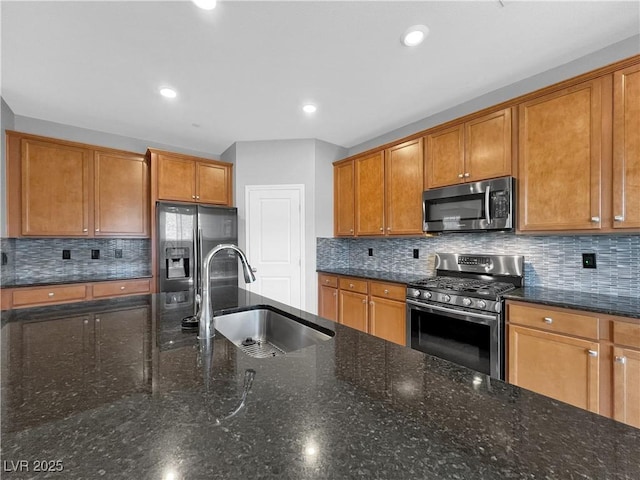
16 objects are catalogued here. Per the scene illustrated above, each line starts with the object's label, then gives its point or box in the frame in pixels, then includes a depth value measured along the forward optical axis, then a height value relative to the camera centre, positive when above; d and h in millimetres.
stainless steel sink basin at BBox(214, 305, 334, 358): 1370 -483
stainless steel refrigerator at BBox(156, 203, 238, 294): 3164 -29
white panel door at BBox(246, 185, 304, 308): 3730 -9
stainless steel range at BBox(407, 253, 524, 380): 2055 -573
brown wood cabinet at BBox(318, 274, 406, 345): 2797 -736
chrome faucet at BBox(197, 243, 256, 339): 1051 -255
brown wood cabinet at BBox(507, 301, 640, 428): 1557 -723
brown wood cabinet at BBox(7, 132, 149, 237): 2818 +540
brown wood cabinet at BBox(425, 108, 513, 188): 2320 +769
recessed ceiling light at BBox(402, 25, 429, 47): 1817 +1328
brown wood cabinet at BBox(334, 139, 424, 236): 2986 +536
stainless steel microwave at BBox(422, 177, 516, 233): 2258 +268
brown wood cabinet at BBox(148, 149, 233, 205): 3395 +760
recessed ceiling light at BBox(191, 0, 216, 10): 1604 +1335
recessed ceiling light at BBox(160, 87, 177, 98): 2506 +1312
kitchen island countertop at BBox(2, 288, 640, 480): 444 -358
